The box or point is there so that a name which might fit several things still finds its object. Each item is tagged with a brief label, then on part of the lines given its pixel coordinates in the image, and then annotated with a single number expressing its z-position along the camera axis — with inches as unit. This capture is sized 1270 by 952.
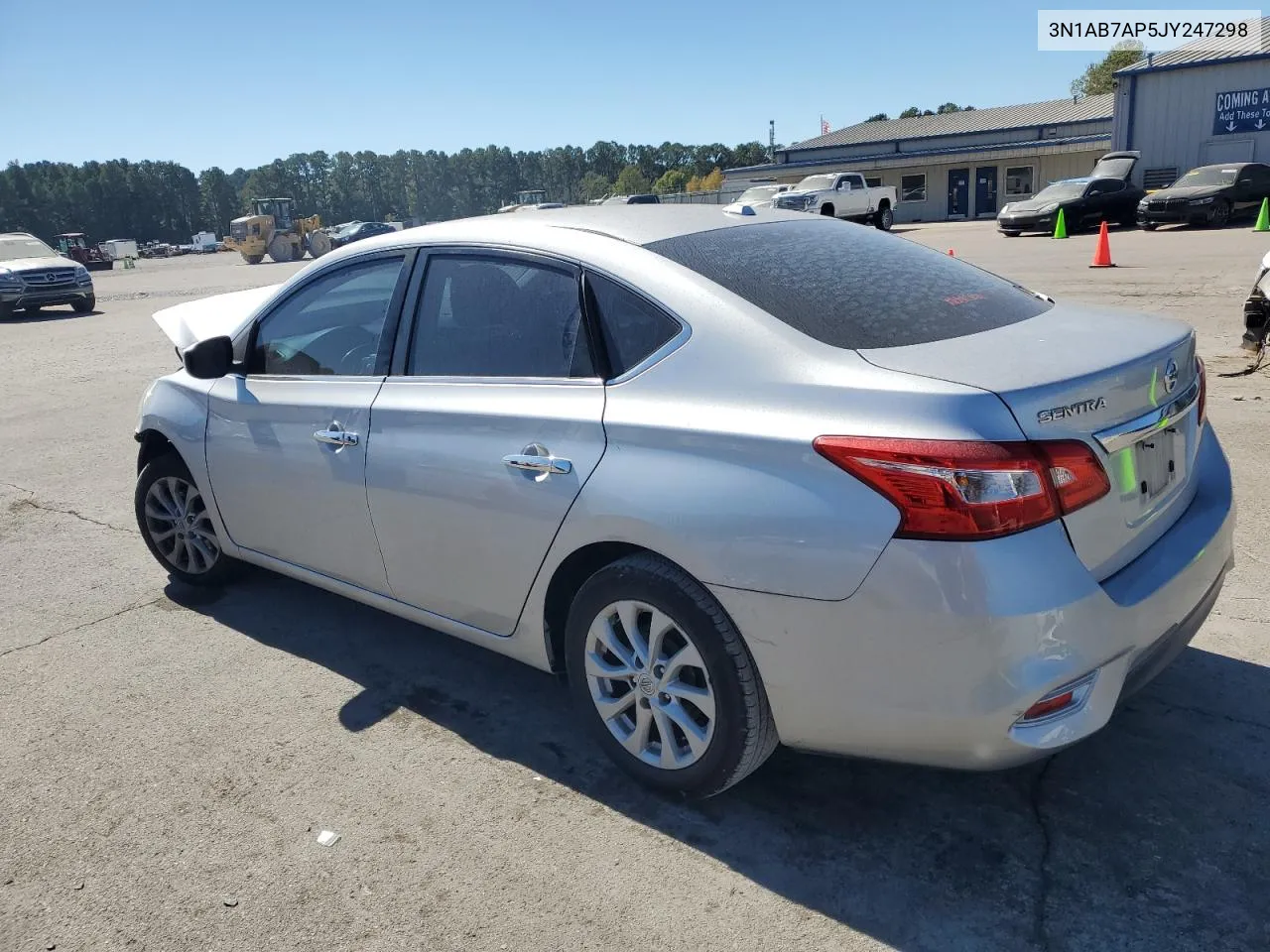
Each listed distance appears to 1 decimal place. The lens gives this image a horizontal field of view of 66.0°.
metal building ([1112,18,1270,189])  1269.7
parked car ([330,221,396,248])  1873.8
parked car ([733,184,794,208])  1301.7
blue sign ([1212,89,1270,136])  1267.2
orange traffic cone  652.7
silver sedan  88.5
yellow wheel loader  1925.4
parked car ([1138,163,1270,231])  962.1
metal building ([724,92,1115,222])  1814.7
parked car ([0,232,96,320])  812.6
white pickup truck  1284.4
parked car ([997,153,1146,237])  1016.9
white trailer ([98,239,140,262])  3115.2
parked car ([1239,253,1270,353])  320.8
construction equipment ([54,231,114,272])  2325.3
